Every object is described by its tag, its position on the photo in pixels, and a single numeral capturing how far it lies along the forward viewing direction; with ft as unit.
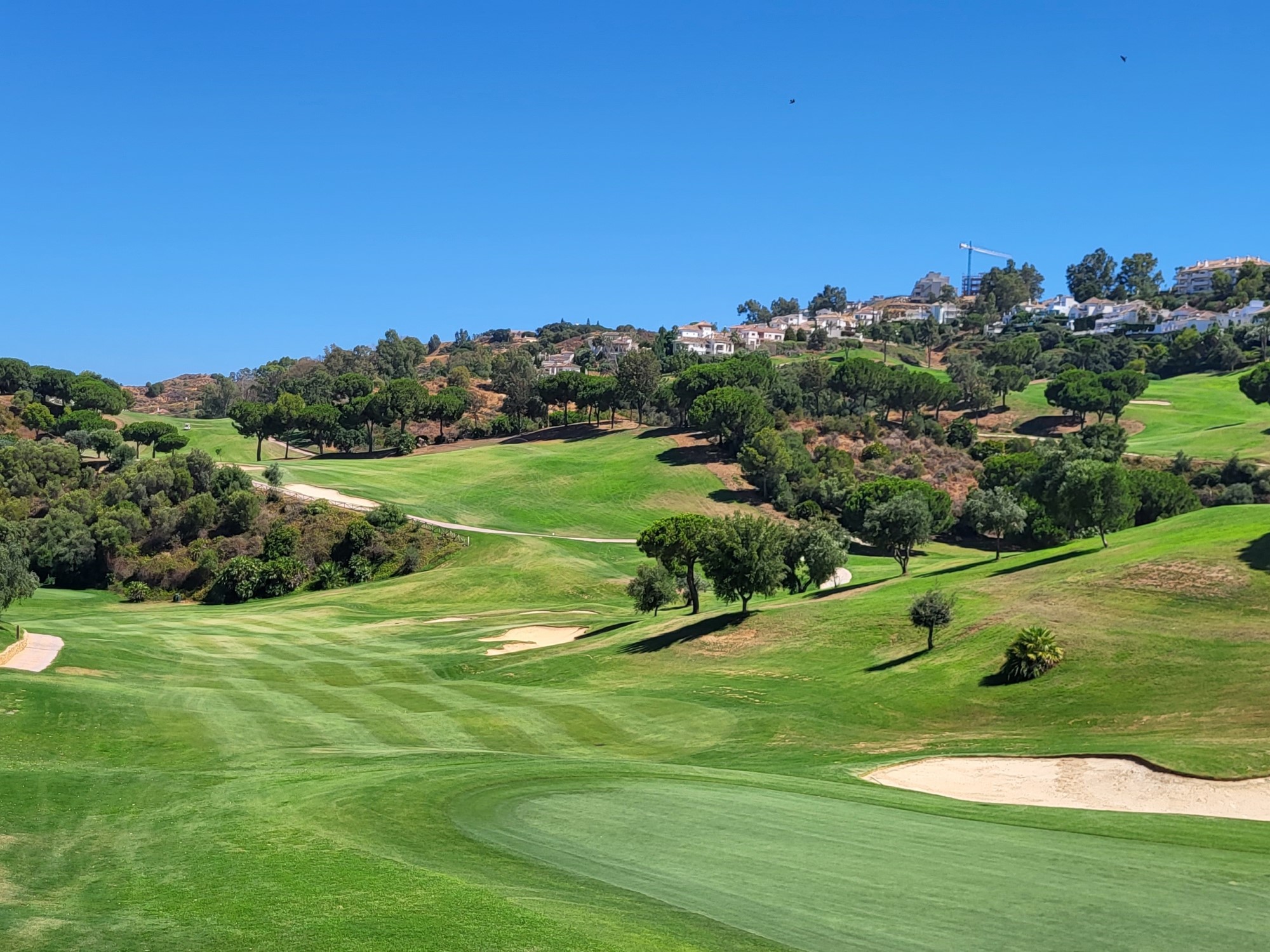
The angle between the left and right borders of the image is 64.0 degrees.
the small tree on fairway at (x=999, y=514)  266.98
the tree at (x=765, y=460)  458.50
